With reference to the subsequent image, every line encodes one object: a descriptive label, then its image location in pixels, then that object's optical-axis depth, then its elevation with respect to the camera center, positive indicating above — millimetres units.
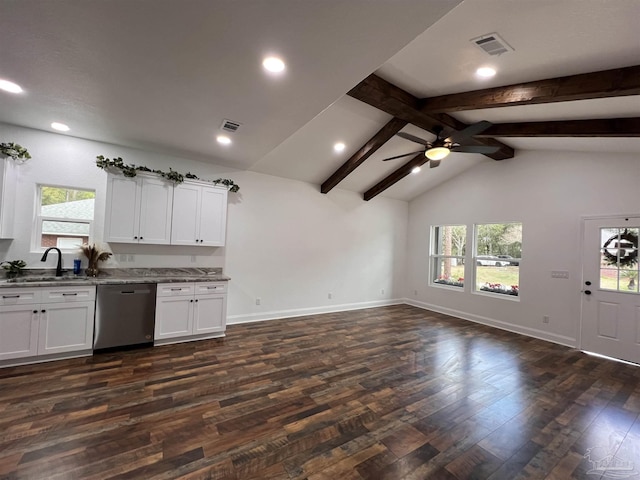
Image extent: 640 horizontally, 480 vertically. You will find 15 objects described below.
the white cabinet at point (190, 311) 3760 -1061
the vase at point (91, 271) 3695 -516
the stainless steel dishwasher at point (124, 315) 3395 -1033
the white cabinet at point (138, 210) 3709 +370
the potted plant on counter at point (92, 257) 3704 -318
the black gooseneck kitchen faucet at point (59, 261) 3490 -371
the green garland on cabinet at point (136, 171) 3598 +943
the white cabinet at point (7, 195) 3131 +417
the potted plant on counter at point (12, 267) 3301 -446
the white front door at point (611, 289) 3879 -483
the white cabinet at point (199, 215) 4129 +379
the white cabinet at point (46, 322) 2941 -1026
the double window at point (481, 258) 5312 -154
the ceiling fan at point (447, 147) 3335 +1391
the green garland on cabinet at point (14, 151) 3177 +955
